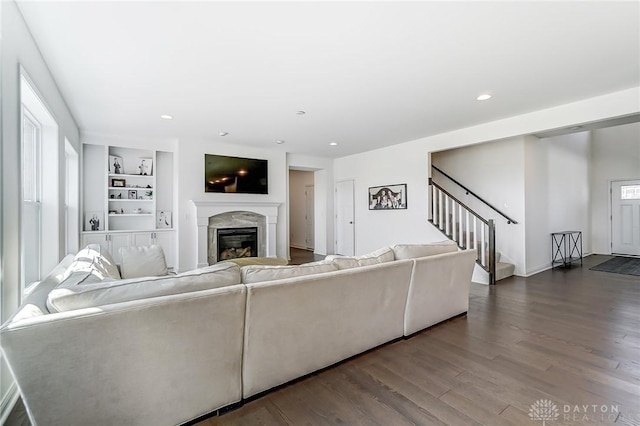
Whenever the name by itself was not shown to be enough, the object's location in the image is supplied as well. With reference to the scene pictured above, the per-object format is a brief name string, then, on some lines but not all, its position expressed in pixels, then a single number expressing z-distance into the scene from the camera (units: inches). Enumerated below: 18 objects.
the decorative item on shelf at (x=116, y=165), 214.1
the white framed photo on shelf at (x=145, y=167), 226.5
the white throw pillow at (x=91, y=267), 65.4
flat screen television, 234.8
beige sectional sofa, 49.4
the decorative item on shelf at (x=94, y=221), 204.4
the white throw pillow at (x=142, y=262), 130.1
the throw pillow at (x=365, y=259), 91.0
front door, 274.4
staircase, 186.4
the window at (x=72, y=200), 183.0
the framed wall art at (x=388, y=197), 247.0
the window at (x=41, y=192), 108.6
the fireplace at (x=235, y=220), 228.8
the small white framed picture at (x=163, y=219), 229.9
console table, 233.6
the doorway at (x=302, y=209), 358.9
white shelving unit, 207.2
